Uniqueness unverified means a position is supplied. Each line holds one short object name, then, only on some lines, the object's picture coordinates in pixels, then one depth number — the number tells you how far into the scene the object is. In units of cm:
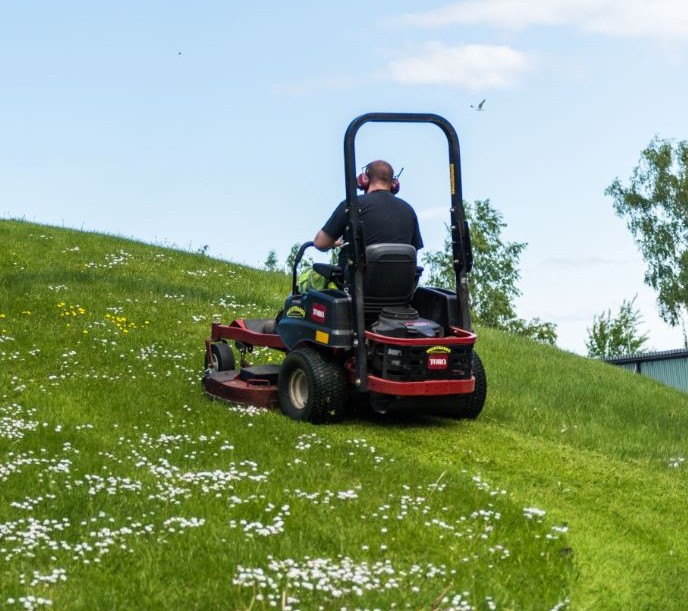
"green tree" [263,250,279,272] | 9172
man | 1161
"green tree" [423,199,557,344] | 6212
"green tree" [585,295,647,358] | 6944
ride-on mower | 1134
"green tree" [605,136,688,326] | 5612
